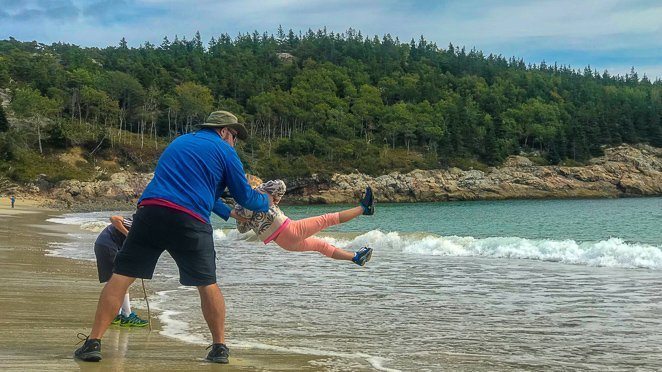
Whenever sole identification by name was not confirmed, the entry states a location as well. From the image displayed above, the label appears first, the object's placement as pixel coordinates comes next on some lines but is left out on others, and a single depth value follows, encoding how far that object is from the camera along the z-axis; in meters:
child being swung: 5.55
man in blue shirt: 4.63
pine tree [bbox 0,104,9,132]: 84.06
